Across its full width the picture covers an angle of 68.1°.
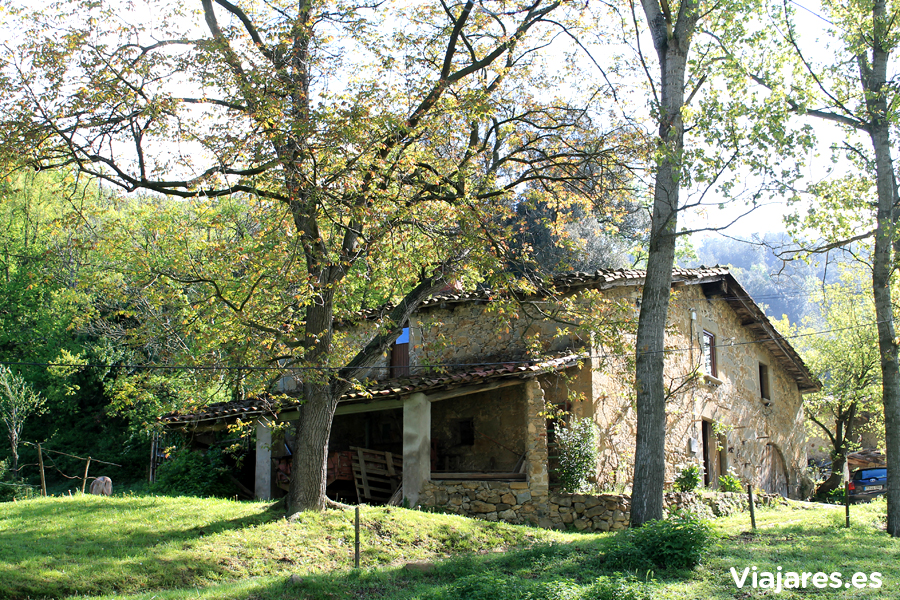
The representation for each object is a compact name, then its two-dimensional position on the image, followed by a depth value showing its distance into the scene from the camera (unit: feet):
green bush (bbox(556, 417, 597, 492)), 43.80
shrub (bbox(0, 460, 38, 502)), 52.75
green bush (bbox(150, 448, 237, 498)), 53.72
